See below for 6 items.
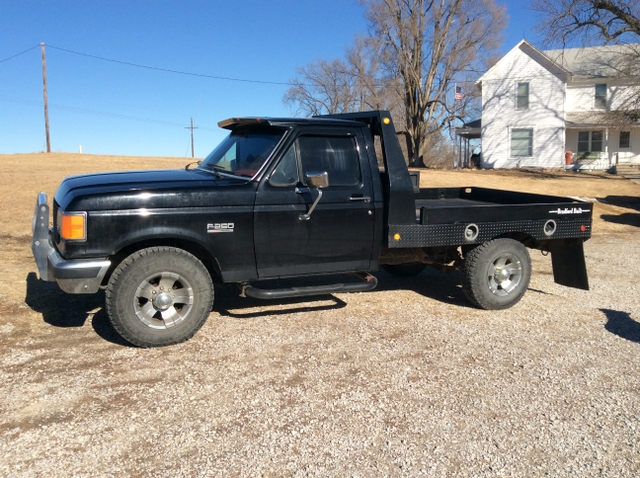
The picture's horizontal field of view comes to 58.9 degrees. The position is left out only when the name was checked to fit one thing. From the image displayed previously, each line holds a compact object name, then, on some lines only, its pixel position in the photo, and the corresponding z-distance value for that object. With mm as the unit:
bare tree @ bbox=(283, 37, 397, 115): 41938
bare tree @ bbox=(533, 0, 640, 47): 23812
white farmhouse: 31703
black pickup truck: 4711
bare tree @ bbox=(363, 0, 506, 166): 34031
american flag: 34062
